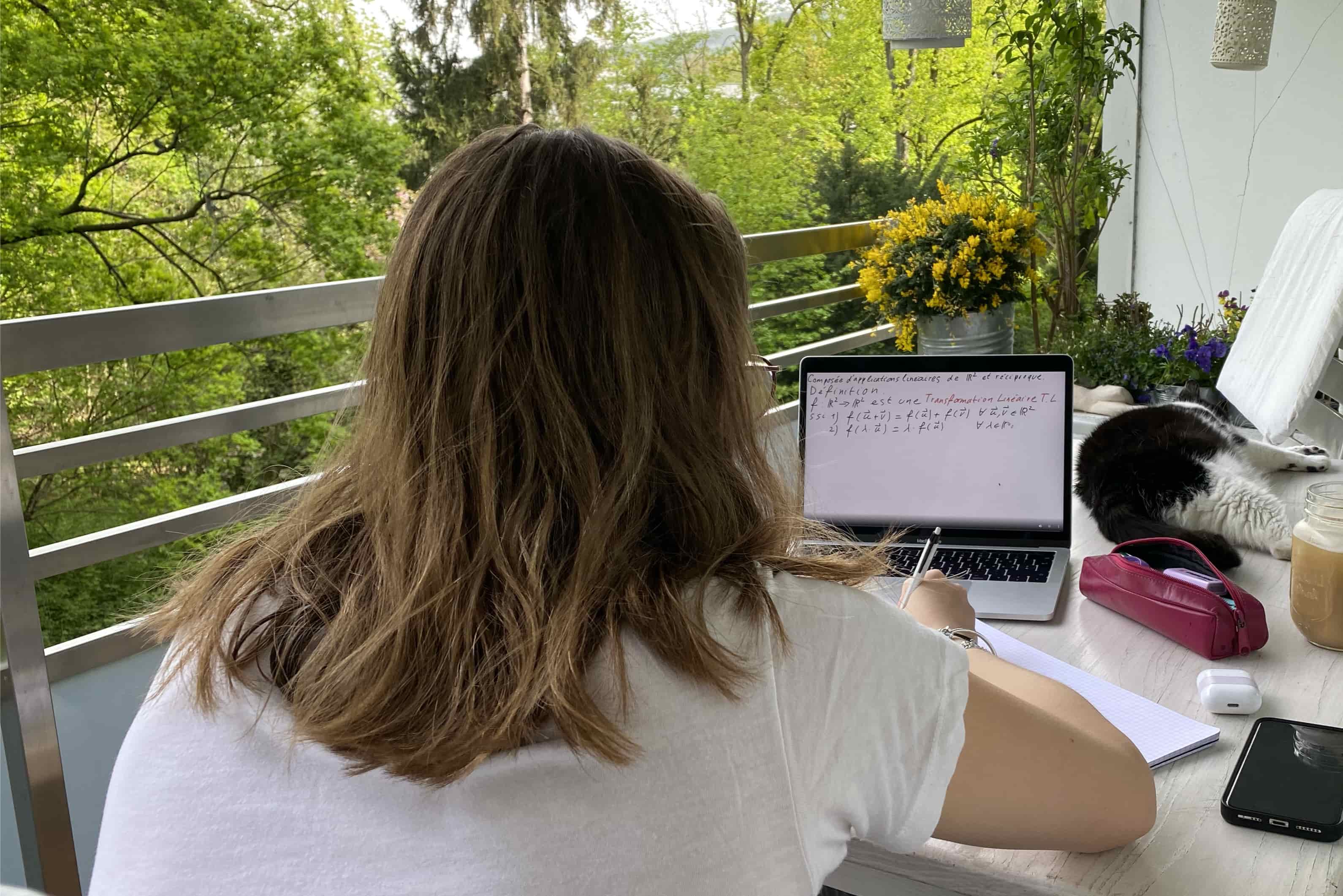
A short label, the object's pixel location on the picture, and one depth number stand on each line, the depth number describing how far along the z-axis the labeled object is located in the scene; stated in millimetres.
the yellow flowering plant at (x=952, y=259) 1970
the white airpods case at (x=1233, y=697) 931
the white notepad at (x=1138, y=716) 880
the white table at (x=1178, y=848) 722
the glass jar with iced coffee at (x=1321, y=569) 1030
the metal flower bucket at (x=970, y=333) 2004
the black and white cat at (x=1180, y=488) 1297
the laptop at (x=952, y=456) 1345
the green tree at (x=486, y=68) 6273
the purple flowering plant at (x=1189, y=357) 2033
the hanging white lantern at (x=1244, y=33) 3043
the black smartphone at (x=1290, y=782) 754
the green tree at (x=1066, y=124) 3543
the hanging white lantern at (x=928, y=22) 2594
